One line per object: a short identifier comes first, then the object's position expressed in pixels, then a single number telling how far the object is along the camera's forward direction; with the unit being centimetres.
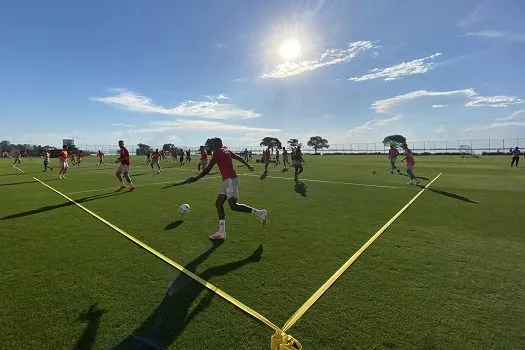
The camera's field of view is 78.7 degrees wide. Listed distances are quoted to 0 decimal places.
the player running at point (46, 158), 2859
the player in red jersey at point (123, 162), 1487
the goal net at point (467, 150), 7594
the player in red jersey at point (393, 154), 2454
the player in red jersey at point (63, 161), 2172
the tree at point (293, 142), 14250
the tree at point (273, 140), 14460
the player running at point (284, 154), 3419
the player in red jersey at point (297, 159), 2081
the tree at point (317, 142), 13988
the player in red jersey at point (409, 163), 1735
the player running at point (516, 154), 3079
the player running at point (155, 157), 2630
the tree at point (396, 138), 13682
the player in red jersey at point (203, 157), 2134
